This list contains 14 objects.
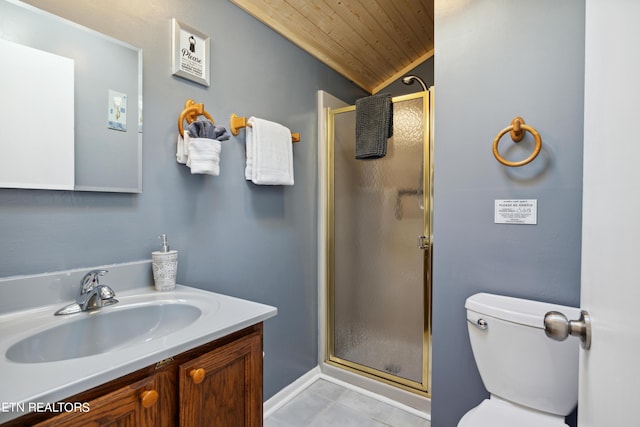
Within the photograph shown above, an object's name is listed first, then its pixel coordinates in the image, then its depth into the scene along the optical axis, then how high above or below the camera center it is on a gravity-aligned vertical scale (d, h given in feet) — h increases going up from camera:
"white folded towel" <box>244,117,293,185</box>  5.37 +0.97
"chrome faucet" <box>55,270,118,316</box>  3.15 -0.95
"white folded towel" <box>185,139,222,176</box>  4.24 +0.72
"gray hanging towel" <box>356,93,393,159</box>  6.17 +1.67
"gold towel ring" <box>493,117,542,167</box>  4.01 +0.97
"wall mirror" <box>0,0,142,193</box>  3.08 +1.12
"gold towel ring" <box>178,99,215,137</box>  4.32 +1.34
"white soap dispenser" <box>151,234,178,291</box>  3.89 -0.81
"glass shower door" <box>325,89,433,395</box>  6.14 -0.93
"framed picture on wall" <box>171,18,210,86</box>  4.37 +2.25
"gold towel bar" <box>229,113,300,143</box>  5.19 +1.41
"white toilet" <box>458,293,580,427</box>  3.55 -1.93
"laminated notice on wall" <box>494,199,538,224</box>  4.19 -0.05
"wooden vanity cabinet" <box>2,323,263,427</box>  2.06 -1.48
